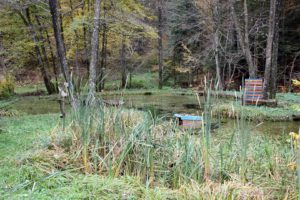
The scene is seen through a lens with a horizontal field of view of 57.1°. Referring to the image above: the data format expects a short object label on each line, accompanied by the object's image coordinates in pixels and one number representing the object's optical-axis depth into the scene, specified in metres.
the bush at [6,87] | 10.89
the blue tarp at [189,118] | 5.81
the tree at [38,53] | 11.83
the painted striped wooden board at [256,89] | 8.48
